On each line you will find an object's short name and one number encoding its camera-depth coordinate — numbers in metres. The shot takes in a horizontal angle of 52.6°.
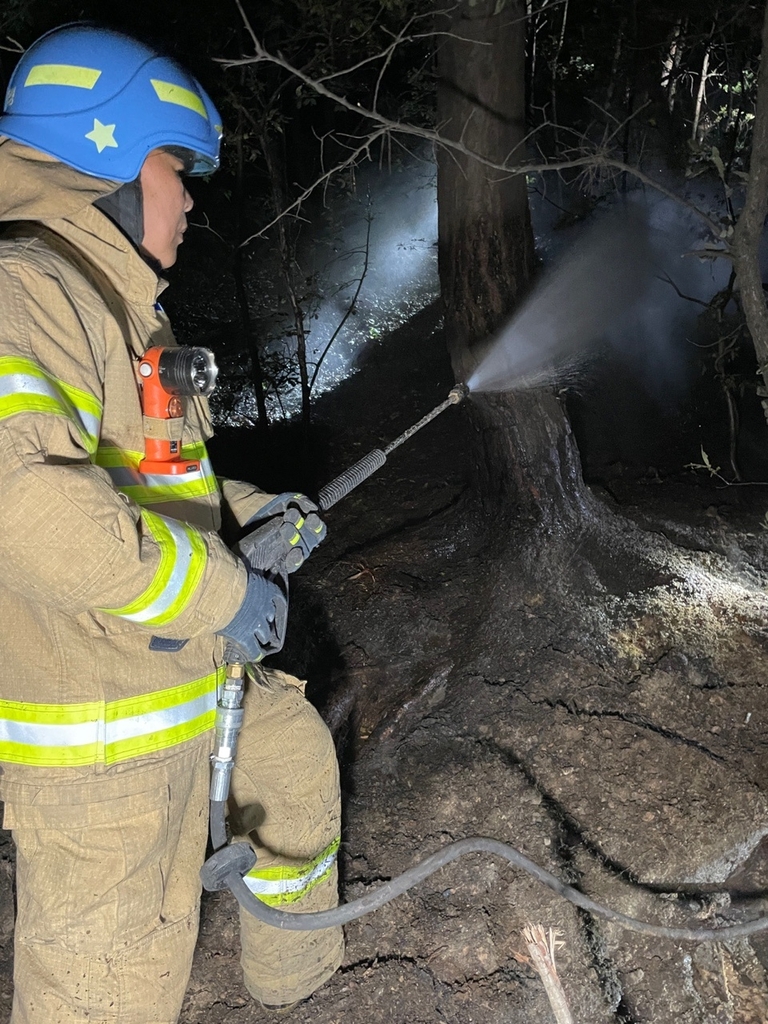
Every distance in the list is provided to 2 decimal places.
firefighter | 1.61
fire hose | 2.04
